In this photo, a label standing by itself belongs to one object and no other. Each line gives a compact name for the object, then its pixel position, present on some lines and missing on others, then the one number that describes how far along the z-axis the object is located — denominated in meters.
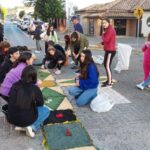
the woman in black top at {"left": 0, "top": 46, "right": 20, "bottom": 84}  3.76
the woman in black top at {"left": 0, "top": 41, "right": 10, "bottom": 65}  4.55
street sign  11.15
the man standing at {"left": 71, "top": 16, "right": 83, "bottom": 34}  7.20
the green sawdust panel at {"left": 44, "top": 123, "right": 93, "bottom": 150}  3.01
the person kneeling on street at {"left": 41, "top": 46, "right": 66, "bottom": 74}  6.07
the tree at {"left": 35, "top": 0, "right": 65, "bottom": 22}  23.57
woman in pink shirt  4.84
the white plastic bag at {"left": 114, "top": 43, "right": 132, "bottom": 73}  6.50
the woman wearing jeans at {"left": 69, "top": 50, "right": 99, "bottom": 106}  3.97
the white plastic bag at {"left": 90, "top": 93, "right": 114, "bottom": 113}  3.89
